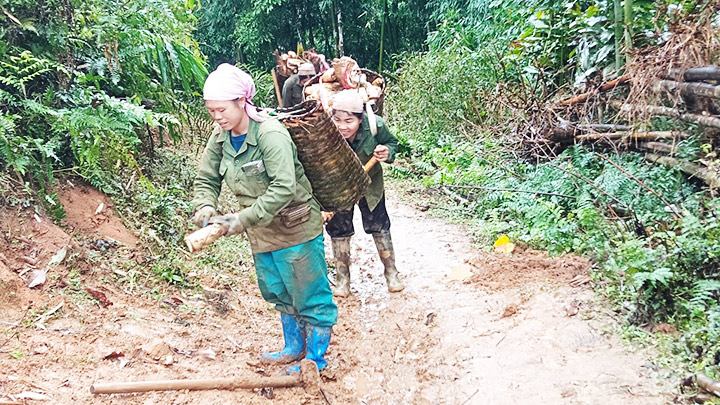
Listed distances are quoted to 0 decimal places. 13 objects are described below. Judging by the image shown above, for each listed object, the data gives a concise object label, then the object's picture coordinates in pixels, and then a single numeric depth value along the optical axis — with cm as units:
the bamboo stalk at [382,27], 1395
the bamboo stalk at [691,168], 370
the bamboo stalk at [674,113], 390
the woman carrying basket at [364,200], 400
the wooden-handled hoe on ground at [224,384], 271
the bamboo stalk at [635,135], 438
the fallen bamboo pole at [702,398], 249
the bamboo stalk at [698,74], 390
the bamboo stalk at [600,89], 519
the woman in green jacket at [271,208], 284
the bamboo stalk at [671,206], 360
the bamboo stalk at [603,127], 512
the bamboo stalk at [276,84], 1030
